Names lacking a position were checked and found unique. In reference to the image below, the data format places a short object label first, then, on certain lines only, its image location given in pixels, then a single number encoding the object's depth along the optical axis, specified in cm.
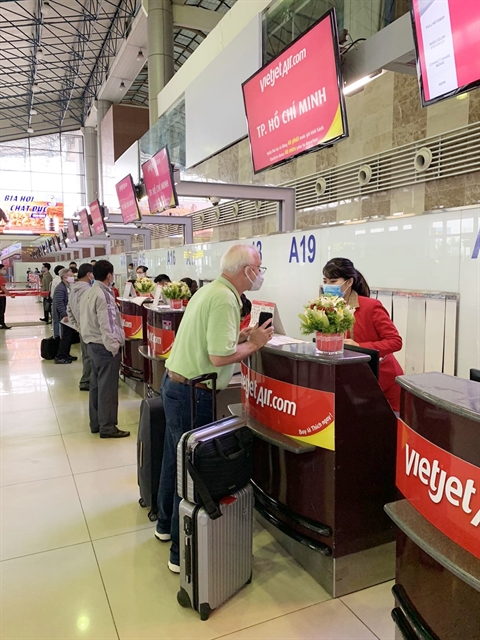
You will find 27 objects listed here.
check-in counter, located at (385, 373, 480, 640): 141
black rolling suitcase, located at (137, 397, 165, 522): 315
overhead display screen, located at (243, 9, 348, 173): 310
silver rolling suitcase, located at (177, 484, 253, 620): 220
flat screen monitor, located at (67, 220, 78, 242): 1557
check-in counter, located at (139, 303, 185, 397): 491
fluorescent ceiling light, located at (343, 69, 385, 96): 300
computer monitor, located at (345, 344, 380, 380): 245
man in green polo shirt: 231
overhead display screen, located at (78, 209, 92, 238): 1231
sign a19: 427
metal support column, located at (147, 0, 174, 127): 1247
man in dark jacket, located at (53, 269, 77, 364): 879
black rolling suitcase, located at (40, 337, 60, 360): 902
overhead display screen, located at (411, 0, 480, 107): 226
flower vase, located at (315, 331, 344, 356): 236
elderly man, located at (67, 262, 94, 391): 634
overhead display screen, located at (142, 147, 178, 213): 606
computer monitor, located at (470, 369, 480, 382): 200
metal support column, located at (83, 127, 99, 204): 2700
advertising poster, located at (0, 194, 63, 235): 2655
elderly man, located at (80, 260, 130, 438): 457
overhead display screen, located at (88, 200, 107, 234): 1066
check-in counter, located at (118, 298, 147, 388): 635
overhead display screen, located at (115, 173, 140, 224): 848
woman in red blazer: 291
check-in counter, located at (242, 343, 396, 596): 233
